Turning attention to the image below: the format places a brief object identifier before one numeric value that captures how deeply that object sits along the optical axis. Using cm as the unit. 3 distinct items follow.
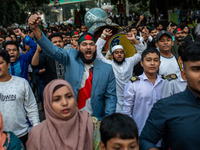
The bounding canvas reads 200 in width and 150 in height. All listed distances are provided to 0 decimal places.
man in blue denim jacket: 277
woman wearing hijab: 194
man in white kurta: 398
